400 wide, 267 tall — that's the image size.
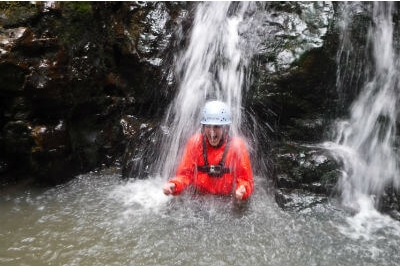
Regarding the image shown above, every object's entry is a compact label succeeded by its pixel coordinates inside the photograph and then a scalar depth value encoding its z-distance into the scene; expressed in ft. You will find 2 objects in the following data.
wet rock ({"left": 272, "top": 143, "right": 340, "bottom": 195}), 17.37
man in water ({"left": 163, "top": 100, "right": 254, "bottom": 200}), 16.48
